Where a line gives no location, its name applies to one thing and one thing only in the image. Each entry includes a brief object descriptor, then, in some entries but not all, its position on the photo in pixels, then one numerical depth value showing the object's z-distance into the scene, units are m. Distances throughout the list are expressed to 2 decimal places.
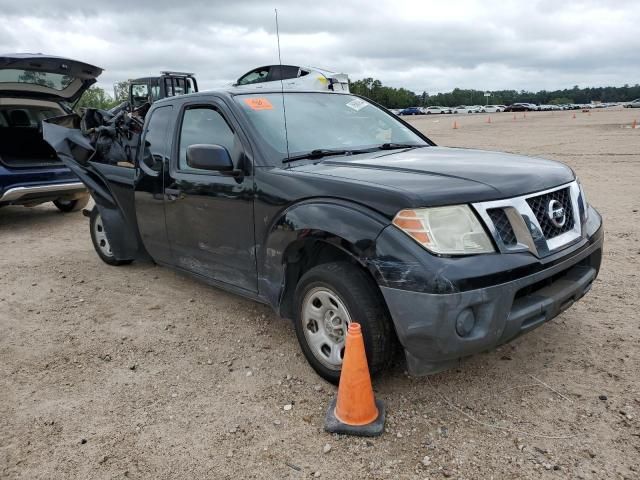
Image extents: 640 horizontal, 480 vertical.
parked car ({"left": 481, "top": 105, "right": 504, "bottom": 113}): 80.88
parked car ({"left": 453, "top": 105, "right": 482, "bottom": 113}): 82.31
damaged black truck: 2.59
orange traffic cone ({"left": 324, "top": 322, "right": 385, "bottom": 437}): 2.67
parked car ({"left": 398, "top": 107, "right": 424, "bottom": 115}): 78.12
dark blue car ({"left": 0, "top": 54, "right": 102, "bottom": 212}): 6.92
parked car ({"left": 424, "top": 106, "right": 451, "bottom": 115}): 83.31
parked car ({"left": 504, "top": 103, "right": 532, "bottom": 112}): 75.69
